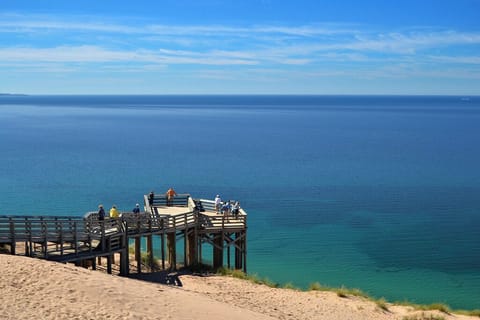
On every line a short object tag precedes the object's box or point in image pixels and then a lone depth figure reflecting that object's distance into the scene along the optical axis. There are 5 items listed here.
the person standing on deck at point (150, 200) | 28.70
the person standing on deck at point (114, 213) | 24.15
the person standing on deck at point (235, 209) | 27.74
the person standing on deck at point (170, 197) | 29.55
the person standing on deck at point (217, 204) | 28.58
